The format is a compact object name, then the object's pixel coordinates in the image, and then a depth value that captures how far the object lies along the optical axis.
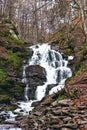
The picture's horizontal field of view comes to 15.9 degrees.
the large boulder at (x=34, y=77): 20.84
